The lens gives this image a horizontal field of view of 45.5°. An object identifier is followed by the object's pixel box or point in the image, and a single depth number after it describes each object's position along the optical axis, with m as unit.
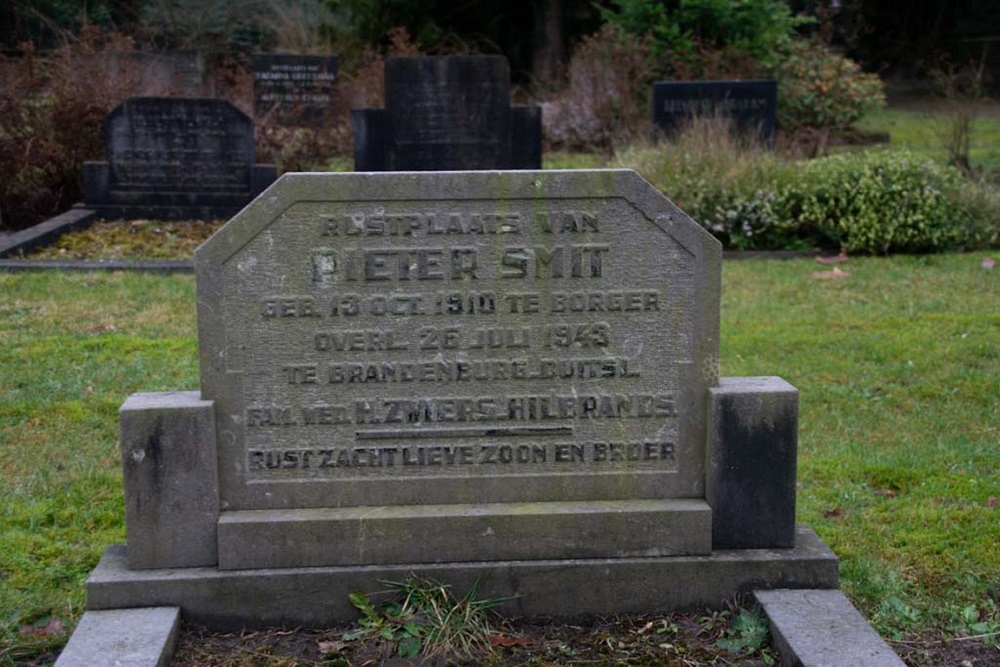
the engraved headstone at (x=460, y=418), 3.96
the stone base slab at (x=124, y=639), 3.54
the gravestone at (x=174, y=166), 13.09
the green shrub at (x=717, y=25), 21.59
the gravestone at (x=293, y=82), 20.00
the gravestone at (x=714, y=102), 15.70
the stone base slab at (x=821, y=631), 3.56
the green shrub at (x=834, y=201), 11.45
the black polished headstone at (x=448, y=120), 14.30
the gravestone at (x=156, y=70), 15.93
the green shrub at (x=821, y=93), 21.70
